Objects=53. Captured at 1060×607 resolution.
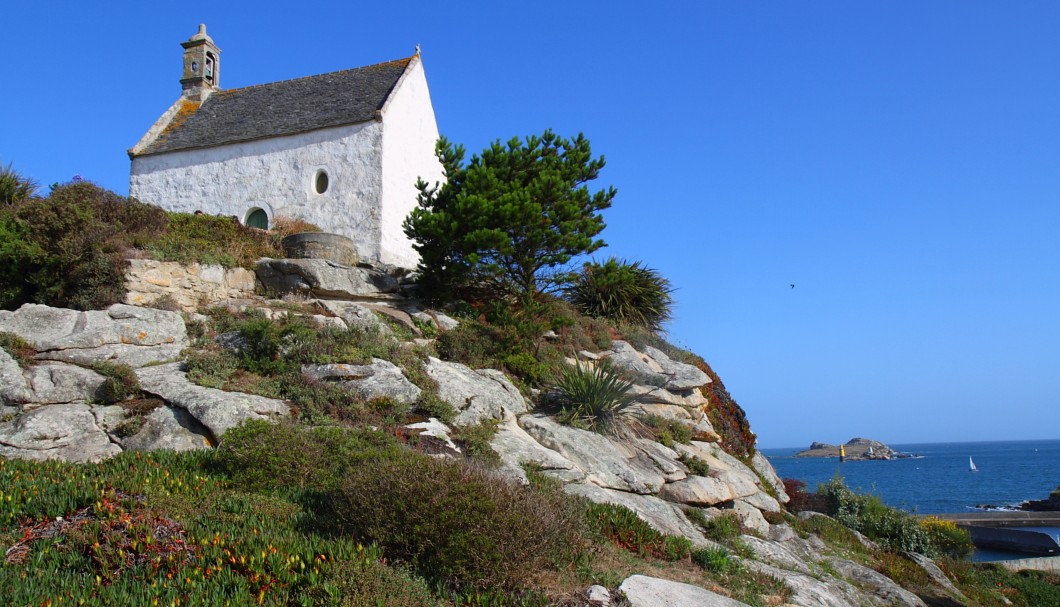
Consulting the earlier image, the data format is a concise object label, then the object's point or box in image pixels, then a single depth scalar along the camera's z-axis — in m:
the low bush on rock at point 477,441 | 10.53
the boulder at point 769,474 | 17.14
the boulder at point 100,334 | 12.29
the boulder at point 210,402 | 10.38
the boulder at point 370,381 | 11.96
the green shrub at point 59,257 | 14.56
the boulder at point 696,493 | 12.46
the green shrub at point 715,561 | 8.43
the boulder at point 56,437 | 9.69
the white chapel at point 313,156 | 21.83
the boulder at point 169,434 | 10.02
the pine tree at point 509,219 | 16.69
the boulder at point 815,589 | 8.59
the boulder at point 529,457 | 11.05
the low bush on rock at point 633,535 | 8.44
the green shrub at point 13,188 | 16.59
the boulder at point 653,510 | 10.10
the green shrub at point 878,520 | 15.62
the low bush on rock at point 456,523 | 6.07
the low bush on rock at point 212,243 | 16.27
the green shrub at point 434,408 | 11.81
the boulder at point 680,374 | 17.55
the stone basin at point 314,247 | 19.05
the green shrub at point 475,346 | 15.29
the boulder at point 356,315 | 14.97
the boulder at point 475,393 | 12.63
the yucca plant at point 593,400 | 13.81
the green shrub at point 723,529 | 11.13
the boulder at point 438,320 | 16.71
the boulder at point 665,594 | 6.53
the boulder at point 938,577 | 12.70
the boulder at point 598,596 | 6.32
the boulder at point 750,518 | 12.93
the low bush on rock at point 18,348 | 11.58
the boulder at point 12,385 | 10.59
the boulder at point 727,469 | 14.40
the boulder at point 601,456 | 11.85
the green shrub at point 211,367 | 11.61
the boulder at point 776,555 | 10.40
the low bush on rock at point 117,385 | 10.96
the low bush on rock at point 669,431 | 14.62
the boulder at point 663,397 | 16.25
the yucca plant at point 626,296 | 19.92
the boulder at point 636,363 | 16.81
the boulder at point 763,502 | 14.53
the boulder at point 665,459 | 13.16
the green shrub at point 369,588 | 5.34
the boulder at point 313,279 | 17.17
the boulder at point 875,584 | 10.60
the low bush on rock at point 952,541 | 17.19
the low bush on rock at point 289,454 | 8.30
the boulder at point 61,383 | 10.88
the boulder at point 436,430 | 10.78
